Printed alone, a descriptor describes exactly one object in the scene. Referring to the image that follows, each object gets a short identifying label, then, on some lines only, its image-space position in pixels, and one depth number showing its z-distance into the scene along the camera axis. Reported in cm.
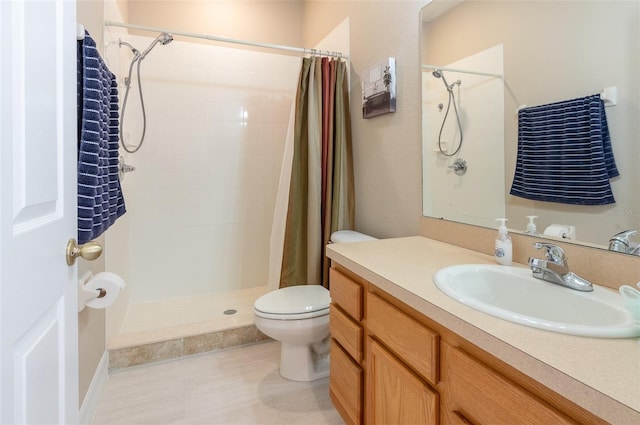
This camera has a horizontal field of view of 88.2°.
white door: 50
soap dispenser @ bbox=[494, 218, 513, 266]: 112
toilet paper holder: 131
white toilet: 167
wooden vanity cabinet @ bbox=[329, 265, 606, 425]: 63
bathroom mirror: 93
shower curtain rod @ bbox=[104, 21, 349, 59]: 187
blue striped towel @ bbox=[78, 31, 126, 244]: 109
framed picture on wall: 183
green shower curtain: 209
